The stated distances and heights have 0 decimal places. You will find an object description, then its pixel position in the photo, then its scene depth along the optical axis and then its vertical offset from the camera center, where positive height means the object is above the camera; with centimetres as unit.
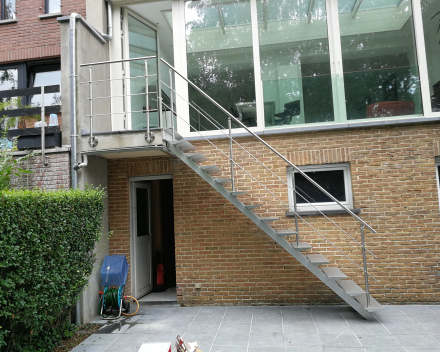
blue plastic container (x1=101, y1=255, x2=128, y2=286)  546 -94
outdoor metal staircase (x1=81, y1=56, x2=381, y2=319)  482 +18
